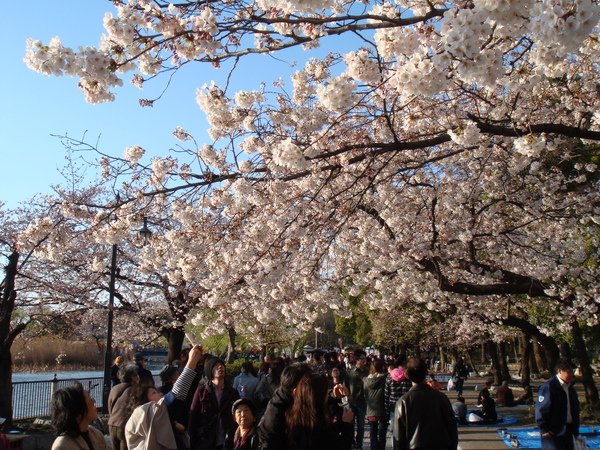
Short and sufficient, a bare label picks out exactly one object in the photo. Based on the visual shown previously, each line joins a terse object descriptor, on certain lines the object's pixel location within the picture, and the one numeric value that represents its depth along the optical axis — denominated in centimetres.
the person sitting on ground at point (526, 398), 1936
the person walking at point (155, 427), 471
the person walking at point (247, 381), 938
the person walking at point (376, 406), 943
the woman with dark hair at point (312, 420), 405
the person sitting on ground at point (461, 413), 1409
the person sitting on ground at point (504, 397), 1867
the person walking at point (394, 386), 935
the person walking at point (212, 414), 625
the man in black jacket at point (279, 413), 420
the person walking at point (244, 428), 485
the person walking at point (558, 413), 723
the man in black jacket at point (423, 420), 575
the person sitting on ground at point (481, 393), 1472
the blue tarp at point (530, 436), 1073
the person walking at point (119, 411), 587
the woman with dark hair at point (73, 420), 382
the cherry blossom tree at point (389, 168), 543
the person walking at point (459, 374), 2062
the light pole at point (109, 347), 1331
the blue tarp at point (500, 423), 1406
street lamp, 1122
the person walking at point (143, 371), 542
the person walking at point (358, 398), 1030
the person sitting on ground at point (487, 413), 1423
